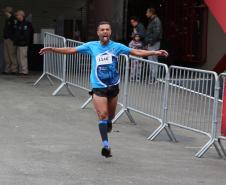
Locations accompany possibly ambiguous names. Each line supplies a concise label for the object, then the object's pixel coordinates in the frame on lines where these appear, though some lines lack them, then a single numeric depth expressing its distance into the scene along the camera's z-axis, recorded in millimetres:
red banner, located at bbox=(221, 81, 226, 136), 8703
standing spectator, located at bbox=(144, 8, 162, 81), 16688
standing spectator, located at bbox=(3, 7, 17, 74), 17688
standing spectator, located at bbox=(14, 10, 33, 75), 17406
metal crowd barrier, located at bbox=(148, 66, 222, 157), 8930
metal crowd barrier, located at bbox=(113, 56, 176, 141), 10188
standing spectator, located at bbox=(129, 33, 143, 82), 11047
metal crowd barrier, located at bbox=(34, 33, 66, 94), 14281
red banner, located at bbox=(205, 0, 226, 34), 14320
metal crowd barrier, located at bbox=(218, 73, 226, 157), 8727
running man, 8531
